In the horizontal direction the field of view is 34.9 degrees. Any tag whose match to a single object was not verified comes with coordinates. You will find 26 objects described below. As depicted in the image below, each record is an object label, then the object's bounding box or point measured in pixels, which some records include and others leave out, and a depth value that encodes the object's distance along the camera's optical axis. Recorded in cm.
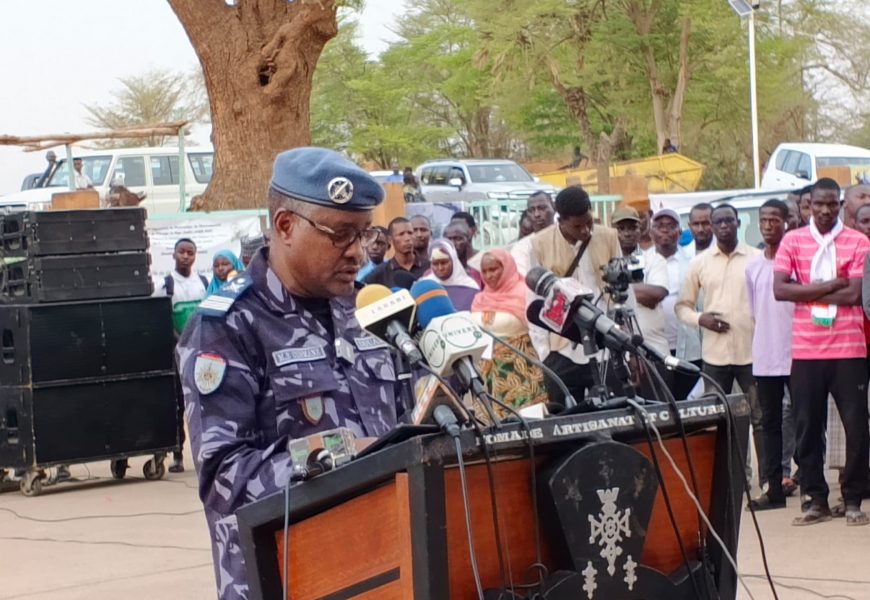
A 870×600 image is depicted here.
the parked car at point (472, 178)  2547
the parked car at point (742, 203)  1305
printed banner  1413
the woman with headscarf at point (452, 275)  960
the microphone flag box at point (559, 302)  317
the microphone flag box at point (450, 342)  253
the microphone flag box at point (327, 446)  256
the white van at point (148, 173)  2325
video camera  645
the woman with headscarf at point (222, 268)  1181
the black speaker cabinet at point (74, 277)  1039
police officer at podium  292
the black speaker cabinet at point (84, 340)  1031
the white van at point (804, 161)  2230
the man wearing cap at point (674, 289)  868
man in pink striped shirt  770
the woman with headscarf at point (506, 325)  880
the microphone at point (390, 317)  264
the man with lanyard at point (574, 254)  787
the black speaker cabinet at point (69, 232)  1045
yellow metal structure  2794
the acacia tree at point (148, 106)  5772
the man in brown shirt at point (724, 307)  866
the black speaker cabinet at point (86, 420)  1034
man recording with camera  898
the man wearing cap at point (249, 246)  1240
